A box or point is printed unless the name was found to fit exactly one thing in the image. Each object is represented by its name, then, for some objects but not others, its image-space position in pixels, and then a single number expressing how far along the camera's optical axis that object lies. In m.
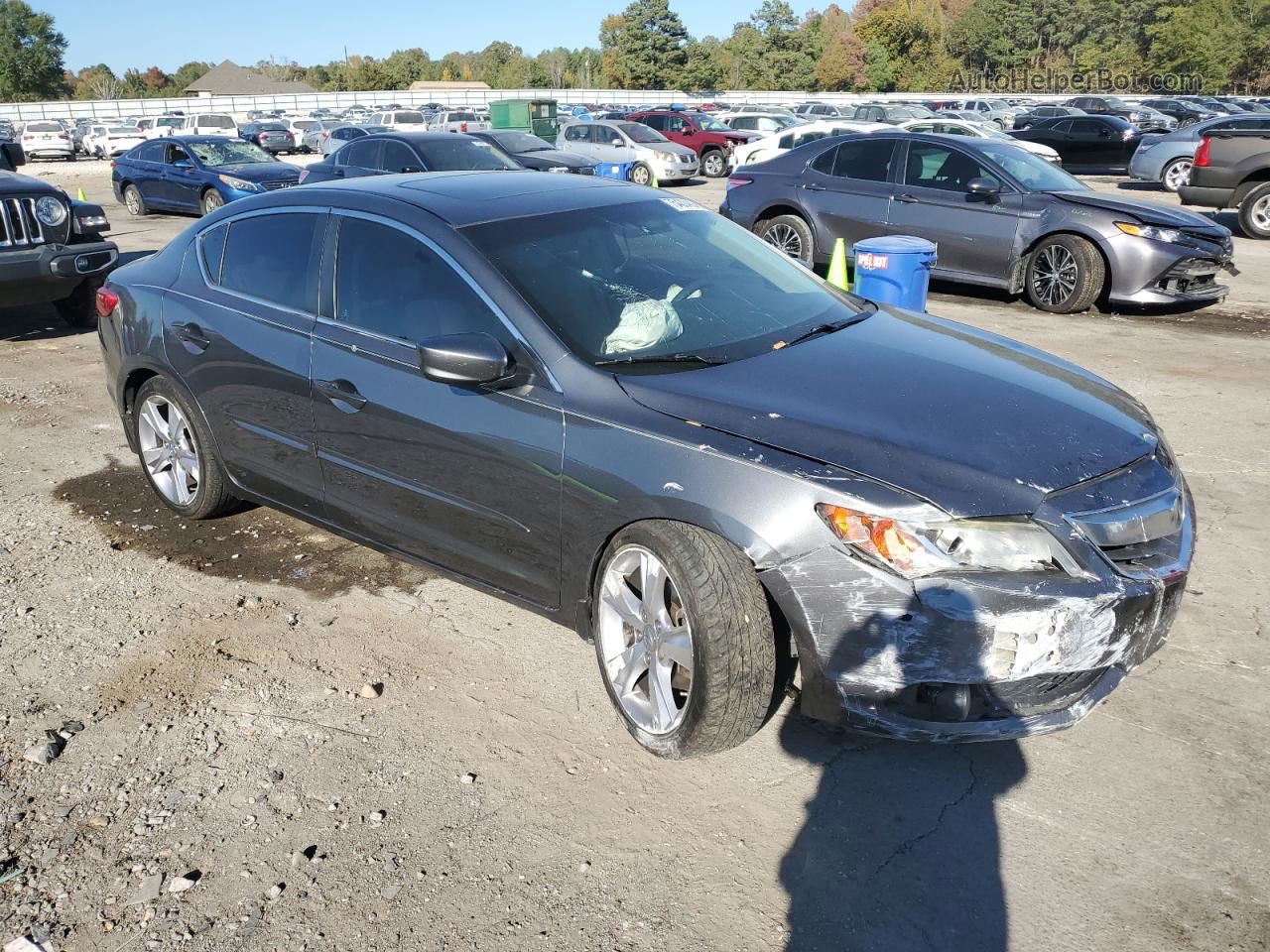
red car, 28.17
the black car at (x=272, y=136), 40.41
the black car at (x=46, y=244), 8.88
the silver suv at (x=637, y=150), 24.75
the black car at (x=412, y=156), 14.64
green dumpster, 33.50
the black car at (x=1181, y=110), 35.28
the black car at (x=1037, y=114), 31.50
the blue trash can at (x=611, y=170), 17.08
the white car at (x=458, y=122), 31.42
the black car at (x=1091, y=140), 25.70
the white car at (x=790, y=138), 23.66
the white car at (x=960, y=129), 22.77
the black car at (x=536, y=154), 18.72
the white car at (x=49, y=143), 41.06
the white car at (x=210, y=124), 36.72
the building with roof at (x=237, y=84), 98.50
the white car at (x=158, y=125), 39.91
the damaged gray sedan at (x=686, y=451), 2.89
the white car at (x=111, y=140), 41.09
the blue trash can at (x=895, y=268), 7.23
